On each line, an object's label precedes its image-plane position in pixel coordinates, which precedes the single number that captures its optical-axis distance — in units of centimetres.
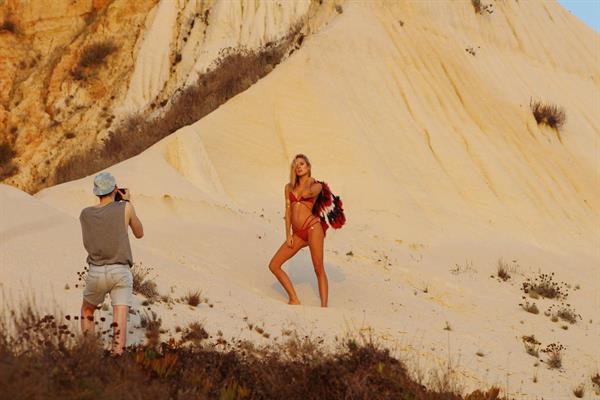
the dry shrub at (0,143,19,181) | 4709
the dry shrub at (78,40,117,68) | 5150
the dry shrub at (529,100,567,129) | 3850
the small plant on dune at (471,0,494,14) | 4359
